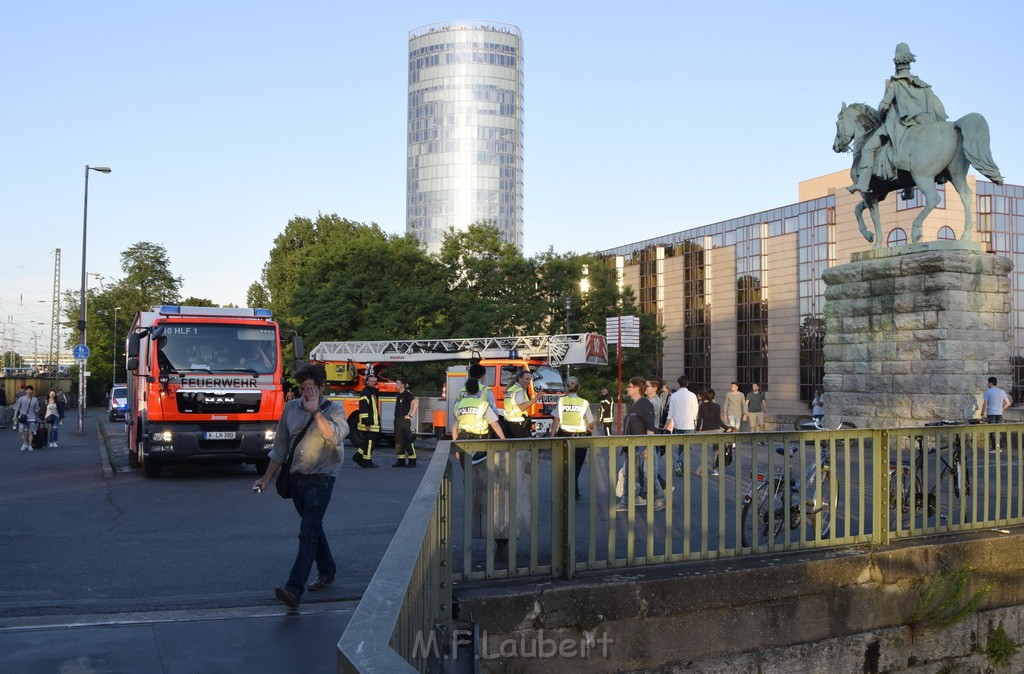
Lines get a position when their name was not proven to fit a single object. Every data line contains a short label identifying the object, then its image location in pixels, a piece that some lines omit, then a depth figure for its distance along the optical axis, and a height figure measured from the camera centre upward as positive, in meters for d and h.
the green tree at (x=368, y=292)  48.09 +4.38
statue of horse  17.09 +3.85
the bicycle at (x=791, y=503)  6.95 -0.85
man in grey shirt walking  7.18 -0.56
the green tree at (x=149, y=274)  92.88 +9.90
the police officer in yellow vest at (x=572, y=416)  13.55 -0.46
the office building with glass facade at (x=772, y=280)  56.19 +6.79
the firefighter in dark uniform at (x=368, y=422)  19.80 -0.88
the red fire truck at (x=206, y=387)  16.50 -0.13
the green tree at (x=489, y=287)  46.75 +4.55
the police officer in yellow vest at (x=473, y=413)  12.09 -0.38
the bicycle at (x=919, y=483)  7.69 -0.77
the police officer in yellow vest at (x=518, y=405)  14.73 -0.35
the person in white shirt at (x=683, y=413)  14.81 -0.46
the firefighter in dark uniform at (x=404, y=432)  19.67 -1.00
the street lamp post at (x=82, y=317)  35.78 +2.33
